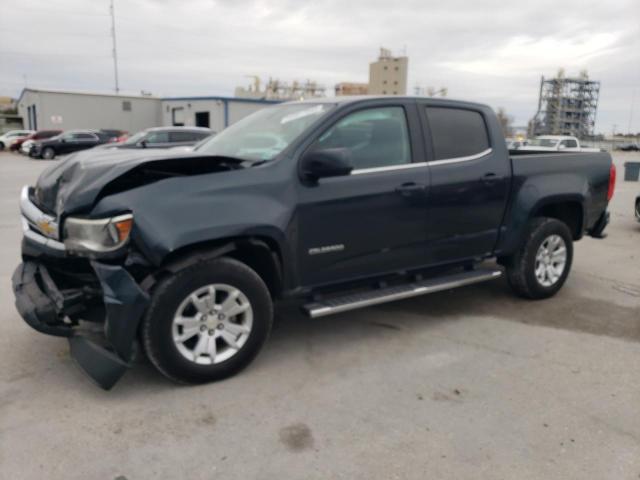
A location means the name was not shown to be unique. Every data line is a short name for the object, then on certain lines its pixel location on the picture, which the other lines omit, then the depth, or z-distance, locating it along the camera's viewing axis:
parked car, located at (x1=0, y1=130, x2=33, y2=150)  36.47
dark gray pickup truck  3.33
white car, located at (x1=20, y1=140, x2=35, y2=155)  31.53
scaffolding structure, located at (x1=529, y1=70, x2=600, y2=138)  86.06
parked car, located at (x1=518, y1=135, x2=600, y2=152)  23.53
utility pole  50.22
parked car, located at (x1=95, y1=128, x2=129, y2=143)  29.91
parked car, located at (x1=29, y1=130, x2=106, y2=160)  28.83
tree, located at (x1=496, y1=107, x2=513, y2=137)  88.74
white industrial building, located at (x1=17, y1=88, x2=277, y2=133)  41.28
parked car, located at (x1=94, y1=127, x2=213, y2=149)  19.38
